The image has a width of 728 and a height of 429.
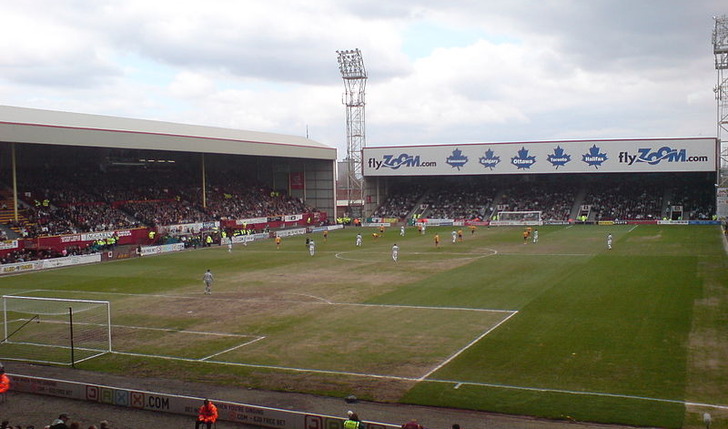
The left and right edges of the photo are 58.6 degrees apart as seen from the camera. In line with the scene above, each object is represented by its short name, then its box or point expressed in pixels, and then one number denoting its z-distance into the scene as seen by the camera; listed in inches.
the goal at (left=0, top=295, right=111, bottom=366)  881.7
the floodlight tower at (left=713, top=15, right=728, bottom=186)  2365.9
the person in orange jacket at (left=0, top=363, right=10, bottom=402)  677.9
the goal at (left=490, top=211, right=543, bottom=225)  3063.5
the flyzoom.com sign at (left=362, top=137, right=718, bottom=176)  2851.9
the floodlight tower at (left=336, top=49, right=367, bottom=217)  3134.8
